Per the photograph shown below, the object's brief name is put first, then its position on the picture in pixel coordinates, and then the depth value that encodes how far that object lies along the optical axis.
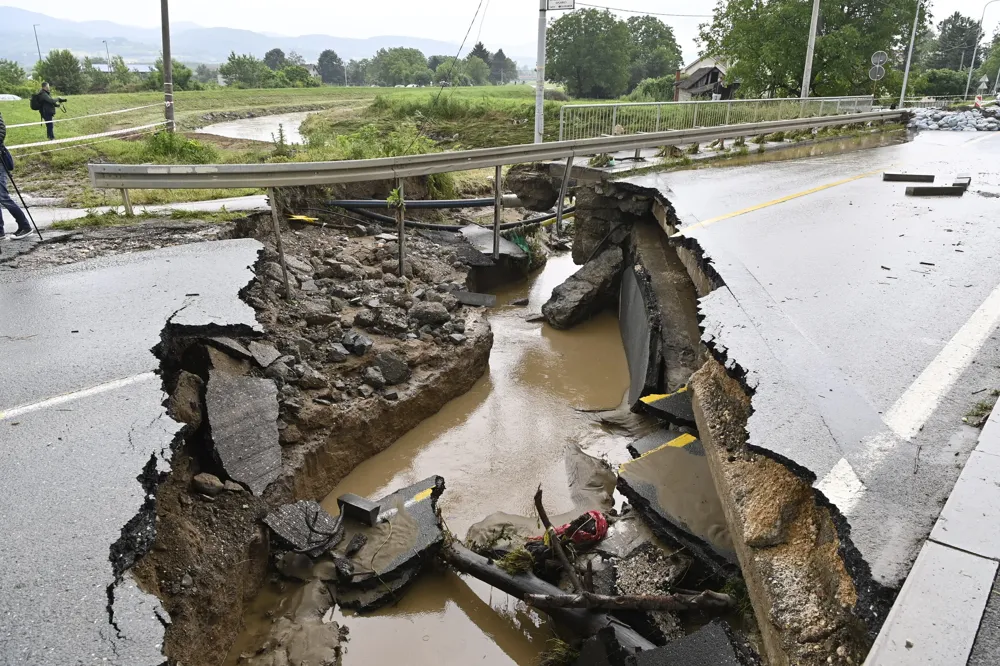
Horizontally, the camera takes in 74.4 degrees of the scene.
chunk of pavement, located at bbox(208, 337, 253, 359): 5.34
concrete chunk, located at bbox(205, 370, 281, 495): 4.73
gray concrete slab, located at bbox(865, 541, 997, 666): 2.20
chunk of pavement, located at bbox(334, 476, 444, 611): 4.64
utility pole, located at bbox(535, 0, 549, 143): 12.95
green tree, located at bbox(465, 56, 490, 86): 106.56
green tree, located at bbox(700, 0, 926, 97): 30.00
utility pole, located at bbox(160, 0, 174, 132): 15.55
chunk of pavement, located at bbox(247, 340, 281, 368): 5.64
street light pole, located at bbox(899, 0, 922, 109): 33.06
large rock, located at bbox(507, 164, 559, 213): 14.05
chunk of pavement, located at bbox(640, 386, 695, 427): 5.79
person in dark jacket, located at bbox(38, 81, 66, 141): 15.55
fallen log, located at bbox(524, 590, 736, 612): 3.86
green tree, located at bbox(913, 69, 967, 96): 61.41
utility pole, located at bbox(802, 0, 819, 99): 22.81
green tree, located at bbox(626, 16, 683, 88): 76.56
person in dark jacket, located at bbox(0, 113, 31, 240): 7.18
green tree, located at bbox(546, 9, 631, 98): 64.88
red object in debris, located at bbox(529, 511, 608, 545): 4.88
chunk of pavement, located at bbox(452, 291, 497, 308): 9.50
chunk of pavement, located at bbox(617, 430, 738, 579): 4.31
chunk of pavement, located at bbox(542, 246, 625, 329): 10.48
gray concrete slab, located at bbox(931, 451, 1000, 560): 2.64
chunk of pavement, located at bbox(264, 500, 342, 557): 4.68
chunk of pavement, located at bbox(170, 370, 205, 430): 4.49
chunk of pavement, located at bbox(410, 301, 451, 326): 7.99
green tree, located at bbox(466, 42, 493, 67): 119.68
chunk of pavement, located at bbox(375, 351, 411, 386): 6.84
